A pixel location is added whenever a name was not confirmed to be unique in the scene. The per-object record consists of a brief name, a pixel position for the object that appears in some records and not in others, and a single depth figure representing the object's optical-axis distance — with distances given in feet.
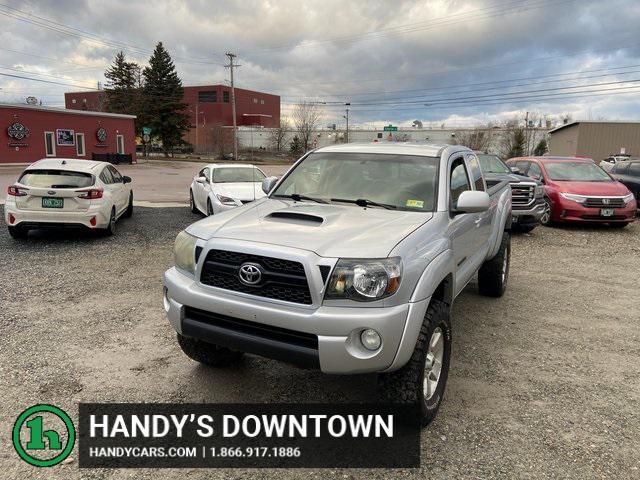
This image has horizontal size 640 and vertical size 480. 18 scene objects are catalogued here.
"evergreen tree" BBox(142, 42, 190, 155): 192.75
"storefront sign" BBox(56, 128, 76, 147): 121.80
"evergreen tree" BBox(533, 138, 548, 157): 193.36
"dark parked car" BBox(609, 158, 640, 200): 45.01
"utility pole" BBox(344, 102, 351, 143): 240.73
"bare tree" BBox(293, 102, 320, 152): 232.53
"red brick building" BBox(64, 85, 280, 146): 289.12
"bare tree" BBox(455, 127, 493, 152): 213.58
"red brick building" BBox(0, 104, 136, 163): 111.75
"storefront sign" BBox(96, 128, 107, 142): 132.26
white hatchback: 27.66
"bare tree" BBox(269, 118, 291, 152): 236.63
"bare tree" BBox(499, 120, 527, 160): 198.18
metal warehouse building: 147.33
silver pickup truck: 8.92
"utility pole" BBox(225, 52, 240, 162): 181.55
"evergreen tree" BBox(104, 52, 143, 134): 207.51
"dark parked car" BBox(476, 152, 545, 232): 34.24
